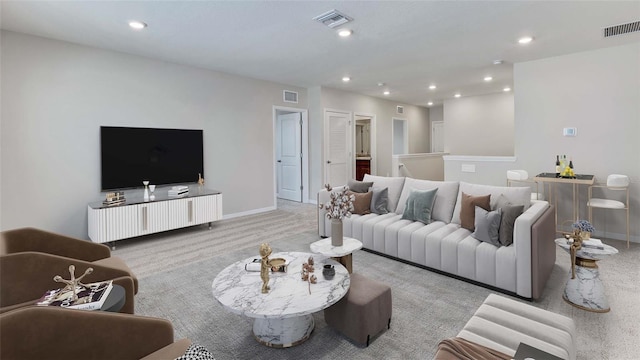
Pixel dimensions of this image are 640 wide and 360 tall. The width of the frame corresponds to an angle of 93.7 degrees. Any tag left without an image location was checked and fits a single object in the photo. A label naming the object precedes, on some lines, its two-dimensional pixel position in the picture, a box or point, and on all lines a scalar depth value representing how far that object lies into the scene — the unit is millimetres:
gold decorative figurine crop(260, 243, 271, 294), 1951
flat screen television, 4199
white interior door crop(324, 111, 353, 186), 6852
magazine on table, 1553
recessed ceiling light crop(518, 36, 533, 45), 3747
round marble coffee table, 1731
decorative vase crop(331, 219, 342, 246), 2566
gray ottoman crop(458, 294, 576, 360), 1393
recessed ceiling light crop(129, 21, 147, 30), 3232
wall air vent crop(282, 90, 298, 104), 6363
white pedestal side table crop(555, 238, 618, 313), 2336
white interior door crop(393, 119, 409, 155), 9164
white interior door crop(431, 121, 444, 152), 9875
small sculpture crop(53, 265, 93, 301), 1574
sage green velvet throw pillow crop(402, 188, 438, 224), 3518
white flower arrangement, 2537
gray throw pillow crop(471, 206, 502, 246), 2787
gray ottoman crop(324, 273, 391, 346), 1961
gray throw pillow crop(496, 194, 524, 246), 2742
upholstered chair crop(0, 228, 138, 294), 2215
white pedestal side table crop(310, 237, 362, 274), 2440
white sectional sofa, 2498
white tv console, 3801
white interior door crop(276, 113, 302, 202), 6992
